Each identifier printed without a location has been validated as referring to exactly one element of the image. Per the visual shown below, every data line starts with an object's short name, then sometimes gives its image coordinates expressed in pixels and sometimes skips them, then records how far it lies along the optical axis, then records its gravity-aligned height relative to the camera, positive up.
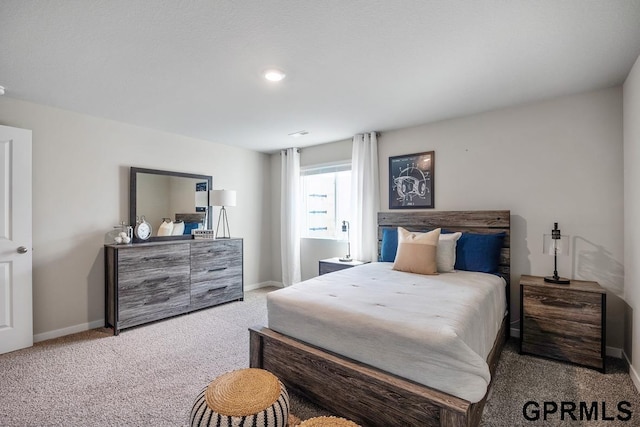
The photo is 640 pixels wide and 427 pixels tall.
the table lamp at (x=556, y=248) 2.75 -0.33
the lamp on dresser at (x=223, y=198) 4.25 +0.20
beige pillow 2.93 -0.41
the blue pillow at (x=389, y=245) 3.67 -0.40
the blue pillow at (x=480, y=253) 3.07 -0.41
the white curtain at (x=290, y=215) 5.04 -0.05
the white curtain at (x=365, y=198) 4.18 +0.20
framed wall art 3.77 +0.41
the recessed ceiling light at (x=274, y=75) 2.40 +1.12
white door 2.78 -0.27
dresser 3.29 -0.82
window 4.73 +0.20
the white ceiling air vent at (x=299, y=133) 4.12 +1.11
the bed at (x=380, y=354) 1.46 -0.83
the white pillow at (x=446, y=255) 3.04 -0.43
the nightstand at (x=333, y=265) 3.94 -0.69
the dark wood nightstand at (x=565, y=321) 2.40 -0.91
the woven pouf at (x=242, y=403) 1.35 -0.90
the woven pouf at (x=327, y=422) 1.33 -0.94
